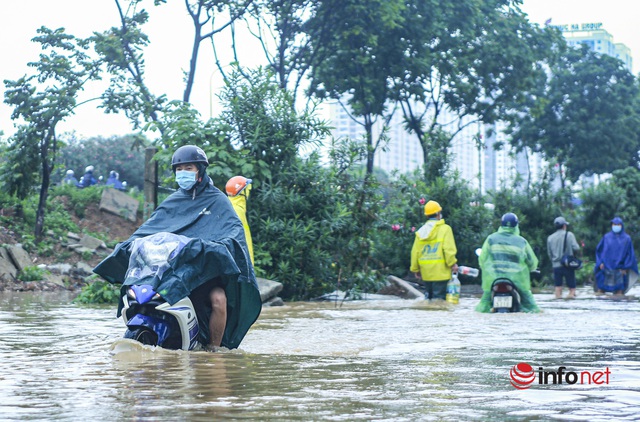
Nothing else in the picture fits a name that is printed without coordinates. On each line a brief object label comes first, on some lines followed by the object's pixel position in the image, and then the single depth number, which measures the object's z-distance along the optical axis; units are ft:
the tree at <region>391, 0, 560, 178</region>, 115.85
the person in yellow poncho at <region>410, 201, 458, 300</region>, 58.08
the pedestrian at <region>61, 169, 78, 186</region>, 101.92
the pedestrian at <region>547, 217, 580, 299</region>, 70.85
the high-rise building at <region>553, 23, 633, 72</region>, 426.51
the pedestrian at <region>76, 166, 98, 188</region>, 107.76
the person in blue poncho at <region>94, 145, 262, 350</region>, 24.86
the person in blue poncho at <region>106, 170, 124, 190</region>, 110.92
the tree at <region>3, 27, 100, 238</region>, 75.82
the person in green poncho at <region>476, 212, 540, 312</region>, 49.14
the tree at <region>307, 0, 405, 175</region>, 106.63
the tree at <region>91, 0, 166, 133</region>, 81.76
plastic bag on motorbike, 24.31
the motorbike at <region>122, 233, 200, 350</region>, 24.11
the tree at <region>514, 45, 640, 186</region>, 168.04
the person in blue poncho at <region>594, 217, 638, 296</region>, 73.77
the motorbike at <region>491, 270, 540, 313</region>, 48.57
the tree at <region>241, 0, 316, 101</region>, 107.24
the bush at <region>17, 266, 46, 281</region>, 68.49
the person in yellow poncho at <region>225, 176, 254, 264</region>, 44.91
